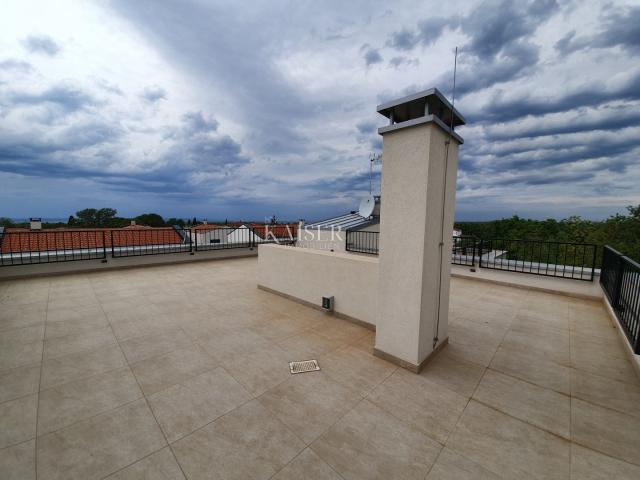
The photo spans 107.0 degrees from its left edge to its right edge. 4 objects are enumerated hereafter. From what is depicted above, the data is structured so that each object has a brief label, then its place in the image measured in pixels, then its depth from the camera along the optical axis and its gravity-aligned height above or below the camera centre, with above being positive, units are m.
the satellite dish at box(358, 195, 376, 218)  11.37 +0.96
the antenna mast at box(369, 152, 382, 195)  10.94 +3.08
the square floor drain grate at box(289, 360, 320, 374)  2.39 -1.47
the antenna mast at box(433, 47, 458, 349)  2.35 +0.49
